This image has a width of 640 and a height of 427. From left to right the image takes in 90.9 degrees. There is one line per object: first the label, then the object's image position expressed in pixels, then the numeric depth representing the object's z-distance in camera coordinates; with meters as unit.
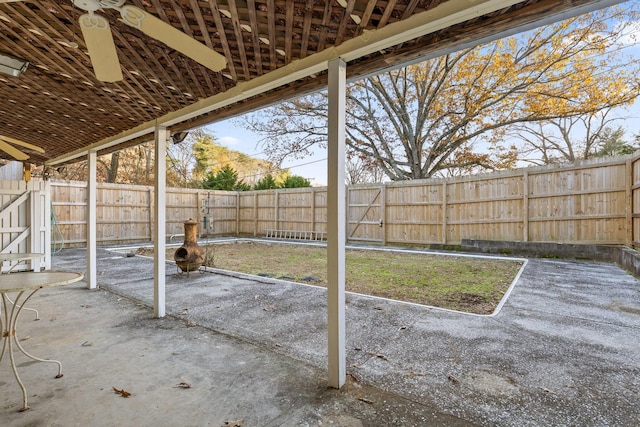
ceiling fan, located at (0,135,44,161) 4.00
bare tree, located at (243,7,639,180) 9.66
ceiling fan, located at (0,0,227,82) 1.50
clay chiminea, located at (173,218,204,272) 5.40
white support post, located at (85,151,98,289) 4.48
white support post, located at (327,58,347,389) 1.98
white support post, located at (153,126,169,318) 3.36
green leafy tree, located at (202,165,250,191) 15.47
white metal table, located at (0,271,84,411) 1.75
